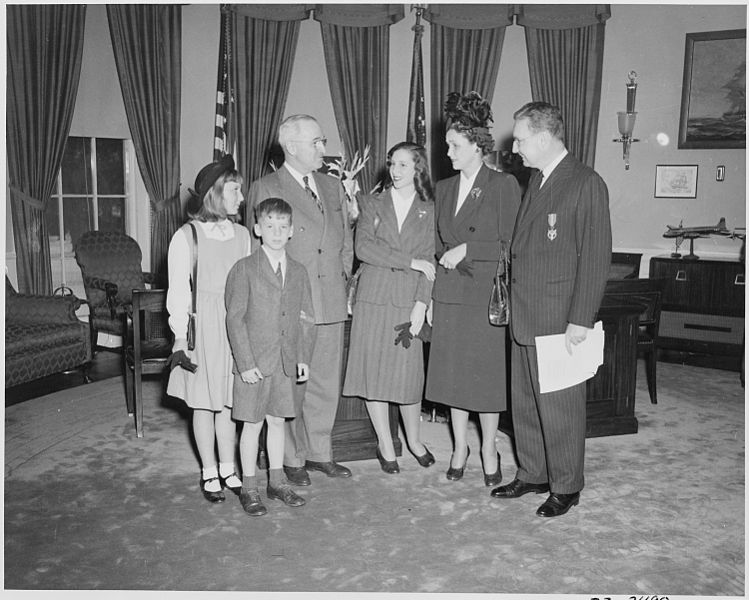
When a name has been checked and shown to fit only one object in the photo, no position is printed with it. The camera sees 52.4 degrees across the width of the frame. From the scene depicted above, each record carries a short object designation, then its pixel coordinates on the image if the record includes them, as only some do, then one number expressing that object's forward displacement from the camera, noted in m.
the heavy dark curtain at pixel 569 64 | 7.56
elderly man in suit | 3.54
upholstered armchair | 5.82
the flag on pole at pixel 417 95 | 7.88
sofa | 4.95
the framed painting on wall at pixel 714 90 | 7.07
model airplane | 6.89
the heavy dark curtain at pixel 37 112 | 6.18
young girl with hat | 3.32
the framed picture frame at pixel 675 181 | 7.38
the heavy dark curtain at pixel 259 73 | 7.62
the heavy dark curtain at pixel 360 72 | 7.80
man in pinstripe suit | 3.19
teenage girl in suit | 3.65
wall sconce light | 7.36
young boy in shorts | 3.28
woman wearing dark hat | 3.51
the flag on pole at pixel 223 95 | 6.96
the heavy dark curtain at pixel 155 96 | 7.07
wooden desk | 4.54
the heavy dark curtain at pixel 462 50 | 7.73
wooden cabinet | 6.49
